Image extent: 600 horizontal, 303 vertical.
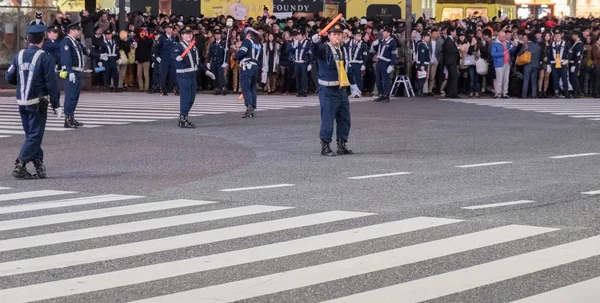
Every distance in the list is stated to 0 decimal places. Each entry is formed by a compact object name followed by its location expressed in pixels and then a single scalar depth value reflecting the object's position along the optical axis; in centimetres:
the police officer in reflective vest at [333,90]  1681
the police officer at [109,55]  3238
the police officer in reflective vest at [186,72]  2134
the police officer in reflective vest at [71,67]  2147
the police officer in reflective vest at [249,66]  2366
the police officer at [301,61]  3188
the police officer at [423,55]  3138
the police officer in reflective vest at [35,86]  1431
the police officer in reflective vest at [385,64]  2973
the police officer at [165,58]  3212
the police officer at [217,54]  3256
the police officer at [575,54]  3200
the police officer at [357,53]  3127
